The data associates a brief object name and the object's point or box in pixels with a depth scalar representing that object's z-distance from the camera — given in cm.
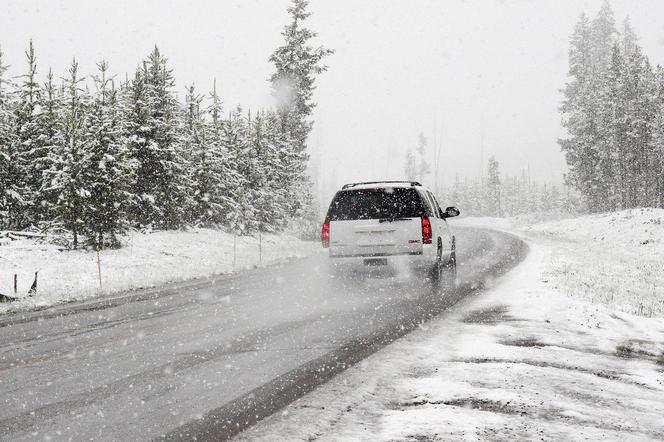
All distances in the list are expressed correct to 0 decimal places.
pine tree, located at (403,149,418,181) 12388
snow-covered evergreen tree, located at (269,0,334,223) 4256
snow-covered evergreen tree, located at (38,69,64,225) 2189
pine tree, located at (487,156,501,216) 10738
